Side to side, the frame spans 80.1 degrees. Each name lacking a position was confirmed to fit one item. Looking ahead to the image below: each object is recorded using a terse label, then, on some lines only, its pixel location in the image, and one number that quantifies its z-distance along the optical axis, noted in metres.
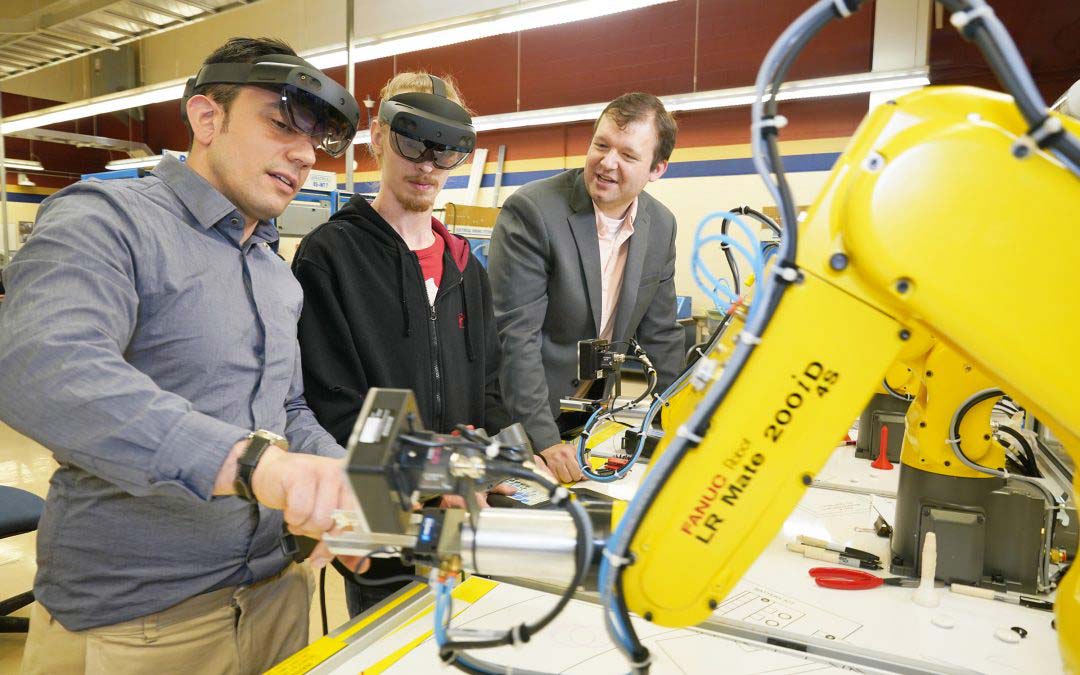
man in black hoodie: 1.53
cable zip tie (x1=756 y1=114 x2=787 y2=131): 0.67
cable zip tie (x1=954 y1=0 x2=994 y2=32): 0.59
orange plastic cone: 2.31
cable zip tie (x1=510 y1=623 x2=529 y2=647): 0.70
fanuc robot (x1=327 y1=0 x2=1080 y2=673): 0.65
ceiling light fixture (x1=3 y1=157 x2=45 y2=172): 9.94
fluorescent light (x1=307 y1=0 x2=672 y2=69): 3.70
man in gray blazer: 2.19
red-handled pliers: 1.41
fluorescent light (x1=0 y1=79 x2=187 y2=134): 6.22
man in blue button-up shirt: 0.84
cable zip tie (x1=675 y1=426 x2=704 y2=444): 0.71
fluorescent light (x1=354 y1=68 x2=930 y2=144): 4.87
